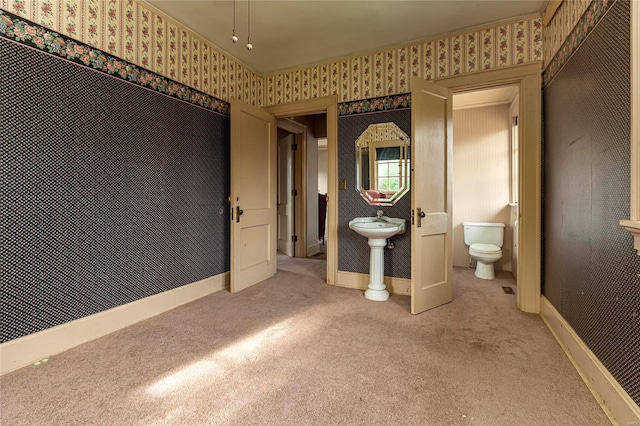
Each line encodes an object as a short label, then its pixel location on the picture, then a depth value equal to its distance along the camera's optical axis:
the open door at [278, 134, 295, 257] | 5.13
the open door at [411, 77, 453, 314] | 2.46
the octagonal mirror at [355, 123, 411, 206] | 3.06
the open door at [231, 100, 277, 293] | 3.04
